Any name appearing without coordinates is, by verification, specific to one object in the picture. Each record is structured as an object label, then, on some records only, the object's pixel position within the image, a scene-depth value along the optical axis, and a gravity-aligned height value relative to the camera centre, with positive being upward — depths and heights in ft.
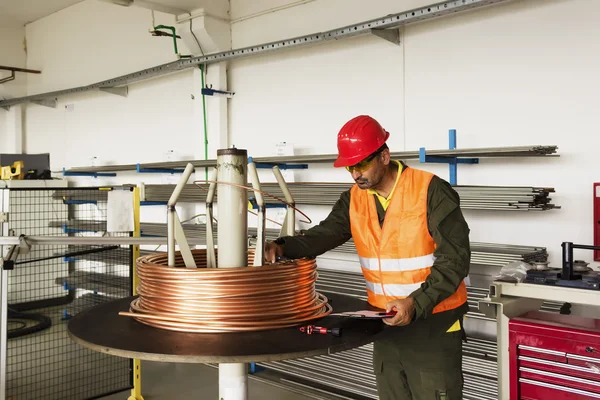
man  6.67 -0.68
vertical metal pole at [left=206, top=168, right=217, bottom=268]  6.19 -0.33
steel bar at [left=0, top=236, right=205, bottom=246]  9.11 -0.68
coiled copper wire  5.60 -1.03
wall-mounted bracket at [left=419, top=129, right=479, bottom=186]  11.44 +0.68
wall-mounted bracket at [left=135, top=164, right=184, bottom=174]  17.96 +0.85
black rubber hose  17.56 -4.13
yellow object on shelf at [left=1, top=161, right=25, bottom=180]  19.26 +0.92
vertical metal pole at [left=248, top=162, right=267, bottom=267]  6.01 -0.25
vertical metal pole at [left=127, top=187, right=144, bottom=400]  12.76 -1.85
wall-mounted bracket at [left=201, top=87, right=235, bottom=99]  15.74 +2.91
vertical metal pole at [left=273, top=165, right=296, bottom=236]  6.85 -0.20
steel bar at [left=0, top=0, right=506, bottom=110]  10.57 +3.56
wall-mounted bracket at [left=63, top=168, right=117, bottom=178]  21.07 +0.90
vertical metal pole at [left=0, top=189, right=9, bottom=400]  10.70 -2.46
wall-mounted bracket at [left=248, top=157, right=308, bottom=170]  14.55 +0.77
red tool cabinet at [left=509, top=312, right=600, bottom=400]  7.88 -2.34
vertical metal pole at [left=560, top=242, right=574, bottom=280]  8.32 -1.04
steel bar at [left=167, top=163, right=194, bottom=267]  6.00 -0.14
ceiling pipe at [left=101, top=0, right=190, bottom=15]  14.85 +5.07
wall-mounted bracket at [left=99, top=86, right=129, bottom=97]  19.71 +3.70
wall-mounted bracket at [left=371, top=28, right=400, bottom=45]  12.10 +3.43
